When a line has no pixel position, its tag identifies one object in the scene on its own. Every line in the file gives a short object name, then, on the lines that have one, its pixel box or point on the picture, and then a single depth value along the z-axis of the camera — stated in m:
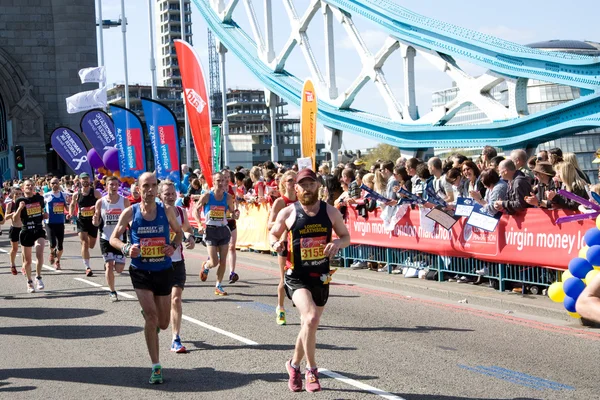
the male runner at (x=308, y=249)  7.41
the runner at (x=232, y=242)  14.12
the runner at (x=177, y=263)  8.77
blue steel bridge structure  31.52
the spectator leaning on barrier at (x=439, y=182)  14.16
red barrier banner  11.37
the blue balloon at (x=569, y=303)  9.08
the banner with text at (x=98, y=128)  31.86
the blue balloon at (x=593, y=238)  7.05
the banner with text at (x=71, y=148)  33.47
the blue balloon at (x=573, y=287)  8.83
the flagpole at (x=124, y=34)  47.92
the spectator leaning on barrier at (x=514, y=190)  12.10
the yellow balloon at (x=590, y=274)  7.95
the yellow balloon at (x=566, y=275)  9.44
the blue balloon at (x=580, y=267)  8.64
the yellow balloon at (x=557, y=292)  9.83
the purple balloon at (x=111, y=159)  30.22
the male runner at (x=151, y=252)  8.06
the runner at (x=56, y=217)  17.59
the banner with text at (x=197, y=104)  20.80
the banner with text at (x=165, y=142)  23.44
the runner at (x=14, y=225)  15.42
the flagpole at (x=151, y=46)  46.56
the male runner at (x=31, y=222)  15.23
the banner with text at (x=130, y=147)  27.11
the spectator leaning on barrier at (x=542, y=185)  11.62
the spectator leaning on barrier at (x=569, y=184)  11.16
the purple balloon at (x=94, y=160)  34.06
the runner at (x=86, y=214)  17.00
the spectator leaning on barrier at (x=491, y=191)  12.50
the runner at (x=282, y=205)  10.70
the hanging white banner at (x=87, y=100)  40.62
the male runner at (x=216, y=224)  13.22
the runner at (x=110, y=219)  13.37
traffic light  42.53
